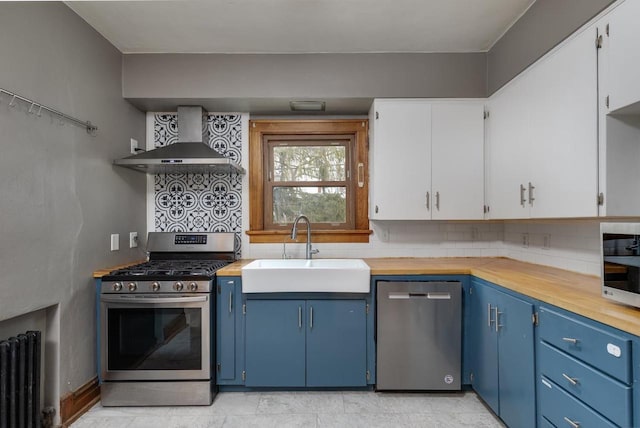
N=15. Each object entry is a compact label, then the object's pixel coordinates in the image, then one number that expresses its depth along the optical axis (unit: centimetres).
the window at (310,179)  301
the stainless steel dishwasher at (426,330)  228
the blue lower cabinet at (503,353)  169
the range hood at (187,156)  243
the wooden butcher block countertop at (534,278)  126
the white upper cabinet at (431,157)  261
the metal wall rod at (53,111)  169
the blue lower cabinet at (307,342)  232
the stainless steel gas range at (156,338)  222
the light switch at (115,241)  249
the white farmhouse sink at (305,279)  224
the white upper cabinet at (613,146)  150
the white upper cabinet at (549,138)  162
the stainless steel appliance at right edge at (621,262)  123
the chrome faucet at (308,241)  275
